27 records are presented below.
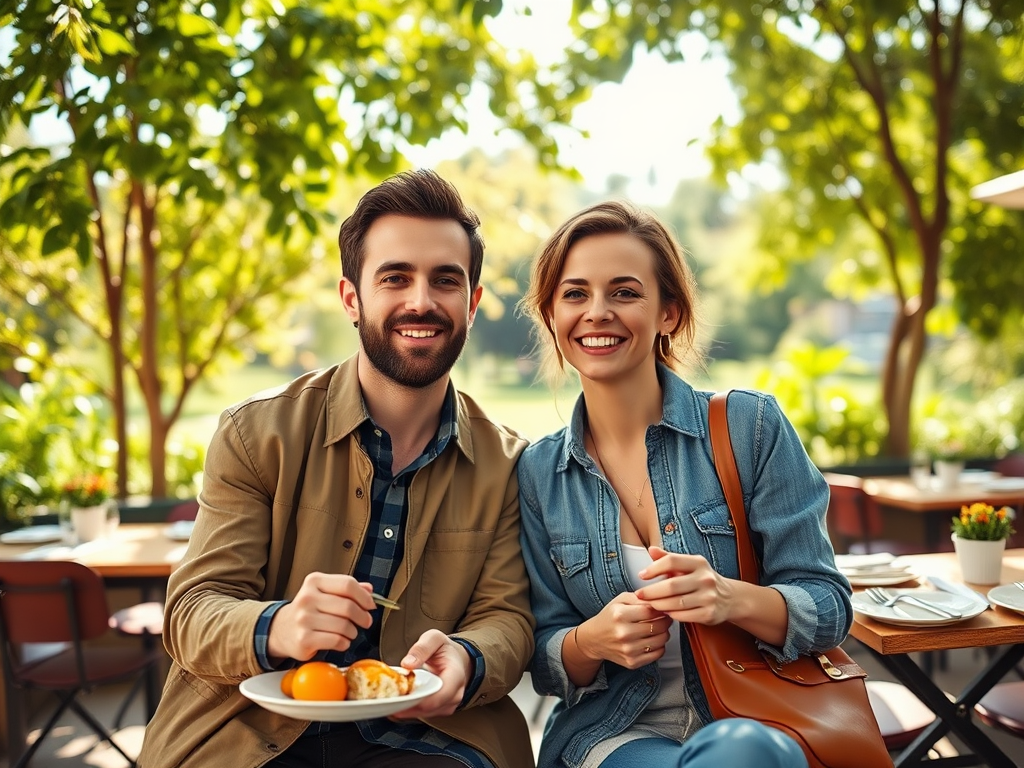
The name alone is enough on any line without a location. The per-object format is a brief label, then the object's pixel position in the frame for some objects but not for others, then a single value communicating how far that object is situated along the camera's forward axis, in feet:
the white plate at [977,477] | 17.70
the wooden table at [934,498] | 16.08
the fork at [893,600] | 8.04
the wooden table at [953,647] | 7.77
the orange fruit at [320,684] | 5.58
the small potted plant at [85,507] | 14.03
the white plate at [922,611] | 7.91
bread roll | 5.66
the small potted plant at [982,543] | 9.43
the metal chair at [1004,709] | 8.91
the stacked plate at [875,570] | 9.35
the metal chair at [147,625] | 13.09
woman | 6.79
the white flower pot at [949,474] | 17.26
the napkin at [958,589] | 8.42
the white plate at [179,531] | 13.79
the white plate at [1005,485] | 16.63
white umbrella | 11.21
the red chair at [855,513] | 15.90
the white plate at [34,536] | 14.33
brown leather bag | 6.36
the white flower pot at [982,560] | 9.42
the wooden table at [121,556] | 12.21
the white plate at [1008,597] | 8.25
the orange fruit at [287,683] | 5.86
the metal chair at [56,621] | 10.90
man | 6.86
